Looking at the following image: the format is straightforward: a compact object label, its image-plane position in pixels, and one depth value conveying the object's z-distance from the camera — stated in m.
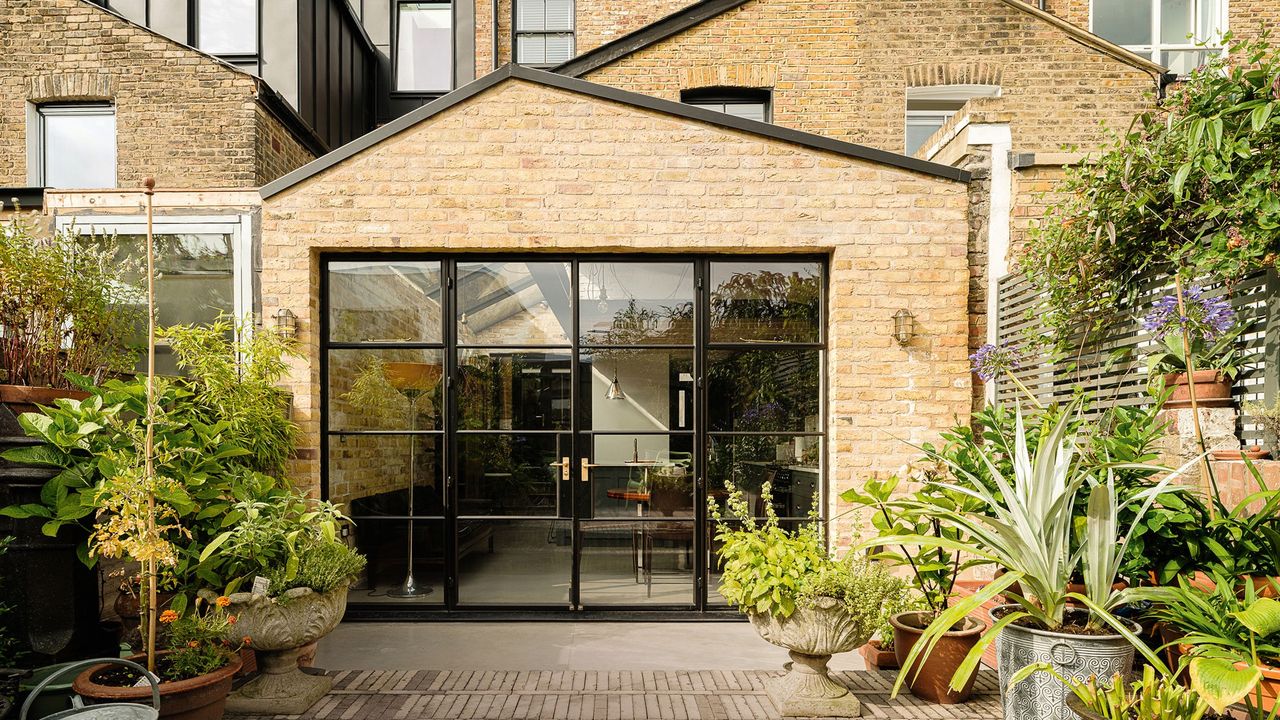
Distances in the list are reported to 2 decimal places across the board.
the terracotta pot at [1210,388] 3.59
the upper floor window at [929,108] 8.44
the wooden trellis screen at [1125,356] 3.38
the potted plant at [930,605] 3.68
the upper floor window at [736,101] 8.65
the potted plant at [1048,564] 2.84
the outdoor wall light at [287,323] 5.24
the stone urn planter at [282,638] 3.69
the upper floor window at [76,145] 8.30
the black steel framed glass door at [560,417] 5.56
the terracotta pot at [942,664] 3.76
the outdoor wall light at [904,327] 5.29
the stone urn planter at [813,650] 3.52
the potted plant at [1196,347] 3.51
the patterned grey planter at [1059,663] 2.83
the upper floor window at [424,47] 11.08
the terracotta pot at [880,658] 4.23
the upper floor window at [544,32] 10.43
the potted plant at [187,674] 3.03
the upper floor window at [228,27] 8.49
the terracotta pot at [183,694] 3.00
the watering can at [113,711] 2.73
